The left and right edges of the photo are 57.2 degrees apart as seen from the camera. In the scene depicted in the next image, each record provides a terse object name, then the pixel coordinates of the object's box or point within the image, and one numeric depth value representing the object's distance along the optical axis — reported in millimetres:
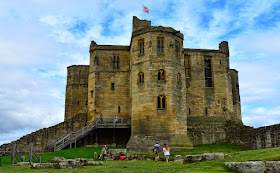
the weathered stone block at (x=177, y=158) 18004
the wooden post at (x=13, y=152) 18583
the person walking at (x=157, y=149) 17221
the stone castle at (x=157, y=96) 25654
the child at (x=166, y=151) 16599
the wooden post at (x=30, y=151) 18932
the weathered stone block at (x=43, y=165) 13626
